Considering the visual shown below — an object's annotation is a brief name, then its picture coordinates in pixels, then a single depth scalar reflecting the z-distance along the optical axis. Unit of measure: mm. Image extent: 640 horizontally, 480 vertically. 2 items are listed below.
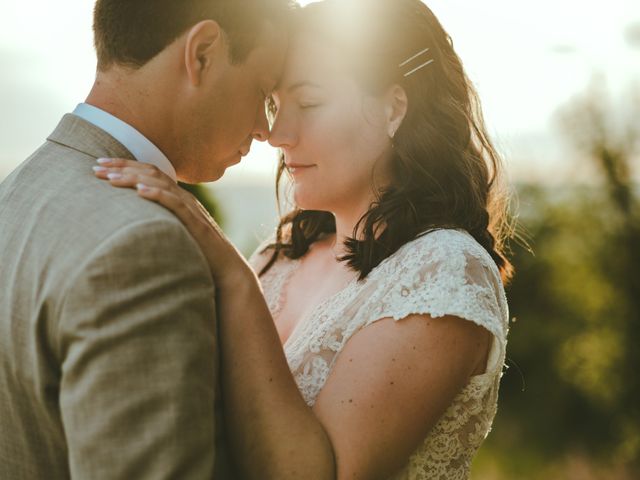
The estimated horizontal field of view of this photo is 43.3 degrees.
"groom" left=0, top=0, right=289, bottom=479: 1739
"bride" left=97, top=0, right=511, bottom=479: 2238
